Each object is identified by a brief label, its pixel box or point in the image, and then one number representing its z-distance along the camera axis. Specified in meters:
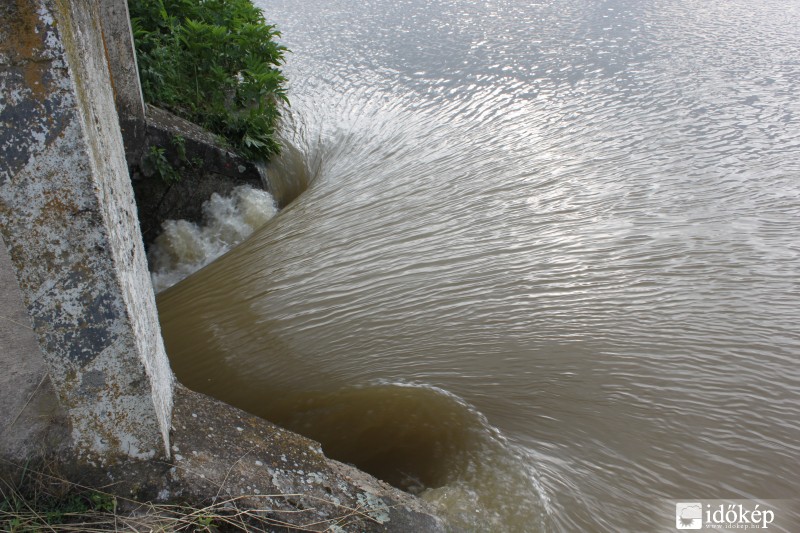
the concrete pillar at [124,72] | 5.35
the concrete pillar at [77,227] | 1.92
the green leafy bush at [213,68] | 6.21
